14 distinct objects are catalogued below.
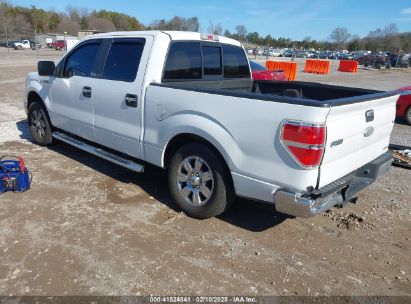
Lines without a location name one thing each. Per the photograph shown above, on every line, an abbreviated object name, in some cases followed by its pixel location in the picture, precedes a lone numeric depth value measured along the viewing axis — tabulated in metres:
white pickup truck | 3.11
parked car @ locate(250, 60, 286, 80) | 12.49
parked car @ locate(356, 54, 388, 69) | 44.22
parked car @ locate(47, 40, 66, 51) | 75.25
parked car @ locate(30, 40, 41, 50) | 74.01
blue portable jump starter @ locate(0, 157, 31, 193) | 4.55
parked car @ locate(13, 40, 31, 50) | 68.78
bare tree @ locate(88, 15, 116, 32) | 134.12
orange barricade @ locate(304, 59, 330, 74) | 30.45
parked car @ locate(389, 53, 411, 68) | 46.47
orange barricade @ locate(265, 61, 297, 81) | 23.72
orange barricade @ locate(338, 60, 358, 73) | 35.22
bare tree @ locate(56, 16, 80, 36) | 131.75
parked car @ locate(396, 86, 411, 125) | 9.92
